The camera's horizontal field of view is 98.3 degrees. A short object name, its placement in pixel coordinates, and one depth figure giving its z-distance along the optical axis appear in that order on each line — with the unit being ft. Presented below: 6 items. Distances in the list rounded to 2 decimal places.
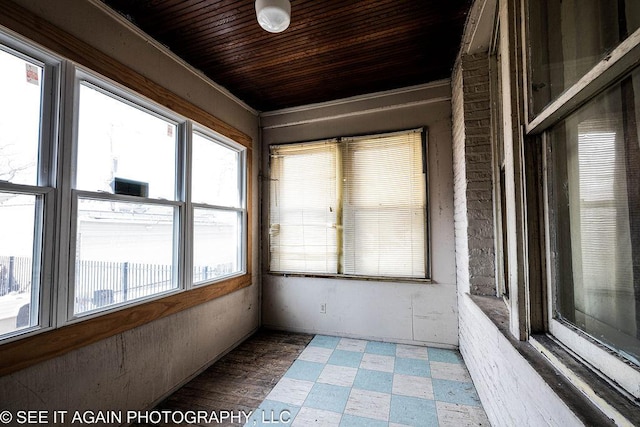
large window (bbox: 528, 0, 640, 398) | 2.48
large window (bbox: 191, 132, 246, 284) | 8.68
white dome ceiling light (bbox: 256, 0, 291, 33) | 5.48
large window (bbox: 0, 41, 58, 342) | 4.55
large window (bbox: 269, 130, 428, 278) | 10.04
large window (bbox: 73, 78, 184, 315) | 5.66
